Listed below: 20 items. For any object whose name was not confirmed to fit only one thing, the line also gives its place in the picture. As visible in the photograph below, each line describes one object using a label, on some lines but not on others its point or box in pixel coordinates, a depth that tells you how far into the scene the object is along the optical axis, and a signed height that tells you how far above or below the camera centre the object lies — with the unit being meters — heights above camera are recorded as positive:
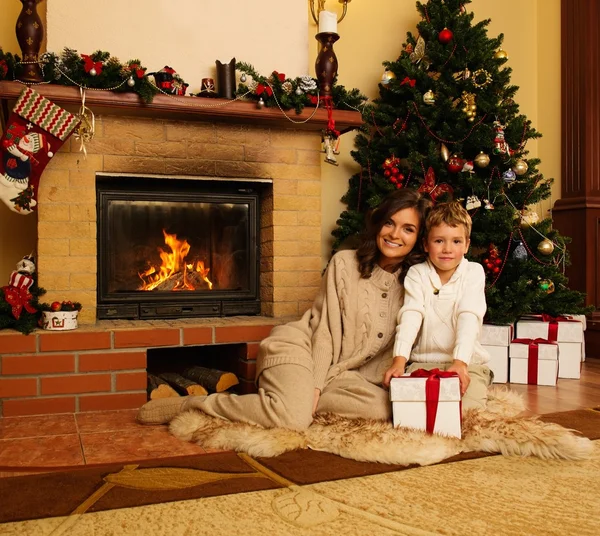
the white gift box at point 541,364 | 3.00 -0.44
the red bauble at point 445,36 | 3.28 +1.23
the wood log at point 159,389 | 2.72 -0.52
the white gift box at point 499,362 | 3.07 -0.44
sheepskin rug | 1.86 -0.52
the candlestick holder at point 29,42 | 2.48 +0.91
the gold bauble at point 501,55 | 3.34 +1.16
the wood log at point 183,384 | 2.72 -0.50
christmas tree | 3.19 +0.63
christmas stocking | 2.46 +0.52
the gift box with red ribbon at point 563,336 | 3.17 -0.33
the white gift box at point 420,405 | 1.96 -0.42
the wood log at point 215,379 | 2.79 -0.49
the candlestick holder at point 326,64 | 2.89 +0.95
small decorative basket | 2.56 -0.20
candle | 2.92 +1.16
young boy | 2.21 -0.12
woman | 2.17 -0.23
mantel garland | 2.50 +0.81
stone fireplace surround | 2.53 +0.20
